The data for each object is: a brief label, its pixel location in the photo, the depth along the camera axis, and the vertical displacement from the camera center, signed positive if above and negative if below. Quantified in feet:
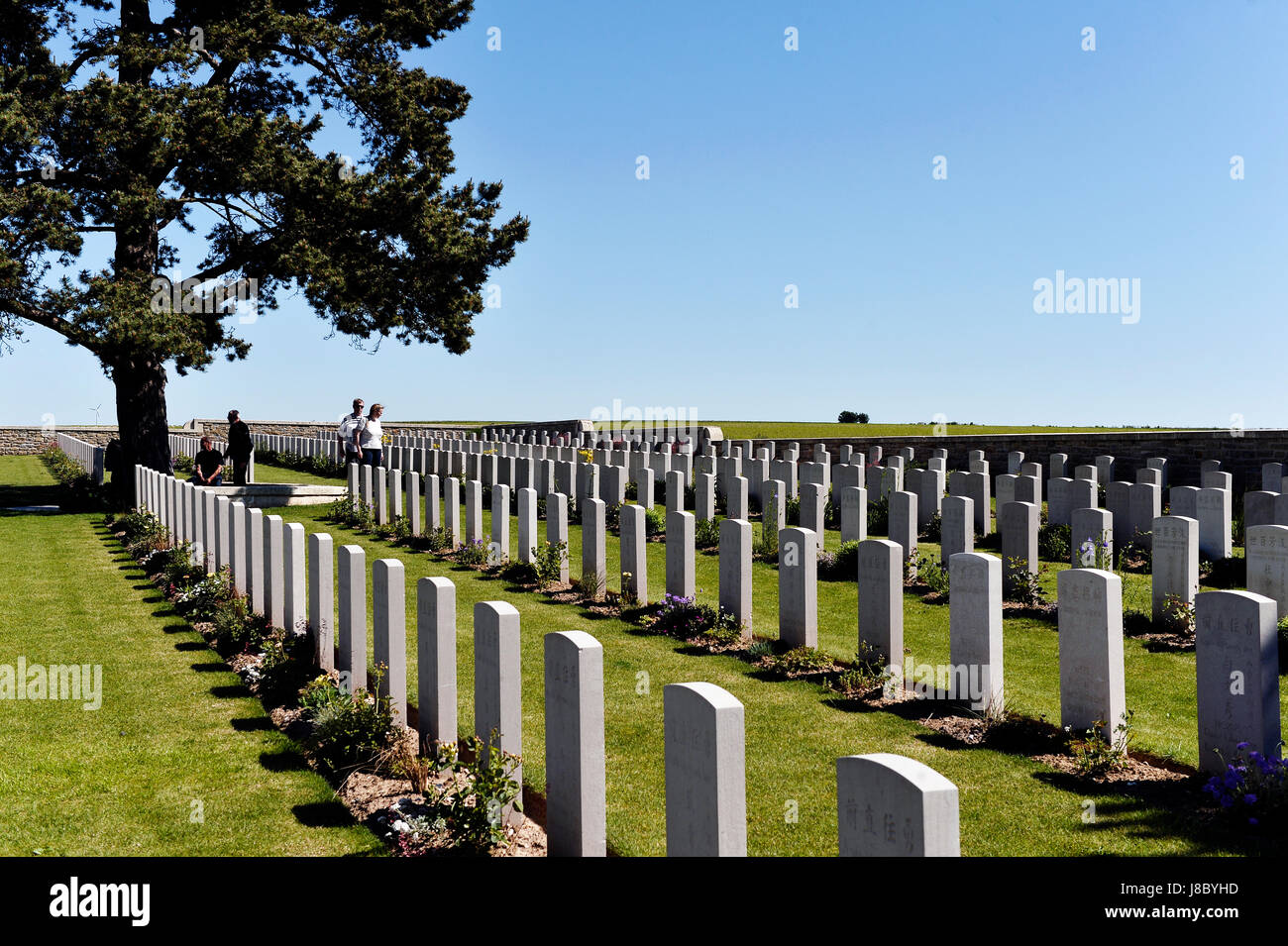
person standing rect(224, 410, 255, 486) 62.64 -0.13
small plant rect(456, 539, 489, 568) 38.24 -4.36
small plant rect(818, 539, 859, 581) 35.70 -4.65
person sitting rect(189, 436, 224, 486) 59.26 -1.07
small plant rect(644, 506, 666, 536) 45.06 -3.79
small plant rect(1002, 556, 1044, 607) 30.37 -4.70
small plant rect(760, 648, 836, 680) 23.07 -5.26
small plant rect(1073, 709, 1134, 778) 16.93 -5.51
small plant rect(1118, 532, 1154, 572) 36.52 -4.53
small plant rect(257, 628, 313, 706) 21.83 -5.15
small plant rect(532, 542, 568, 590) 34.37 -4.25
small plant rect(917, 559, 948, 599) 32.04 -4.60
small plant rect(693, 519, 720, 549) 42.39 -4.10
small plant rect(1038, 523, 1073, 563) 37.50 -4.13
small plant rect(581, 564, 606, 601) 31.99 -4.64
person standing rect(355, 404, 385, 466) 63.21 +0.42
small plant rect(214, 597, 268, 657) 25.79 -4.93
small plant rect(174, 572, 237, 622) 29.71 -4.65
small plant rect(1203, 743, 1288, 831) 14.67 -5.45
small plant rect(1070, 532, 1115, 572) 30.91 -3.71
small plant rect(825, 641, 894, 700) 21.43 -5.27
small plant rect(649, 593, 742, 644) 26.04 -4.99
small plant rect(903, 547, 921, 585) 33.99 -4.48
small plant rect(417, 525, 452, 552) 41.93 -4.15
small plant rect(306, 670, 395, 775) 17.39 -5.21
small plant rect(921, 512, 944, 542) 42.70 -3.94
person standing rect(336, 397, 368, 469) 64.64 +0.84
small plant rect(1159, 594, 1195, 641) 26.63 -4.92
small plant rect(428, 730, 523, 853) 13.53 -5.13
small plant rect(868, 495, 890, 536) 46.21 -3.71
